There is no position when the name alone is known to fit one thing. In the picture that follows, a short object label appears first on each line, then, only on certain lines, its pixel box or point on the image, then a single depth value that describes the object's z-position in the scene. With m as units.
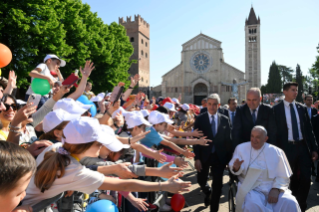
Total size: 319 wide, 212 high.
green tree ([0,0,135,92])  14.35
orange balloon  3.07
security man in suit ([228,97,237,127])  8.40
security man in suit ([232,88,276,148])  5.00
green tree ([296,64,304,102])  44.82
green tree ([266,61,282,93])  58.16
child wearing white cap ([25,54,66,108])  4.34
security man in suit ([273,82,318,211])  4.79
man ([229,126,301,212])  3.70
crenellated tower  58.07
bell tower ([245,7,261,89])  53.06
